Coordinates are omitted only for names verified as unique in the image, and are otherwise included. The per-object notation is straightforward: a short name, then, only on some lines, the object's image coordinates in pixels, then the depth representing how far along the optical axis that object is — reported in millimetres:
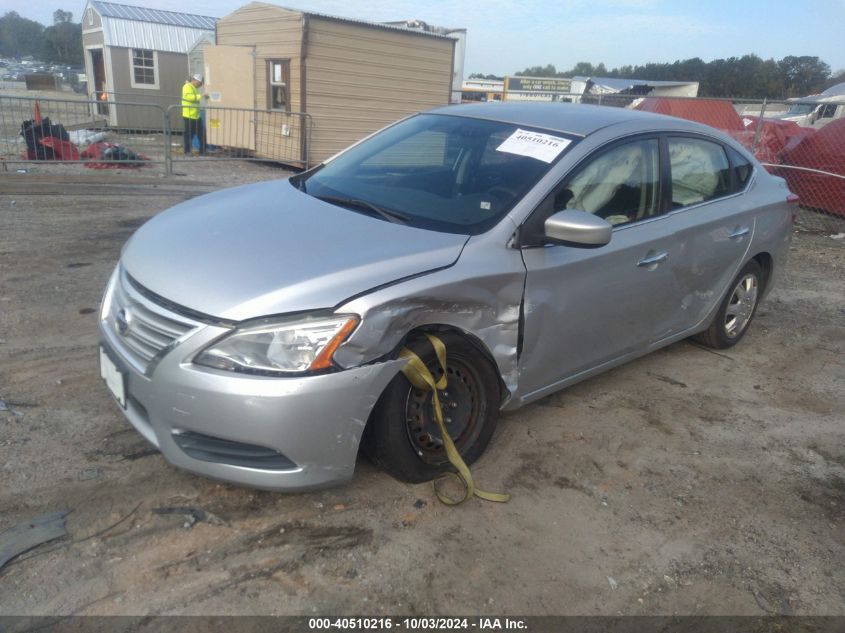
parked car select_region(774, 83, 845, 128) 16672
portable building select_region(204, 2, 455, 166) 12328
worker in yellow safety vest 14758
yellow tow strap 2695
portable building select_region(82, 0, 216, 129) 18531
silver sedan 2447
